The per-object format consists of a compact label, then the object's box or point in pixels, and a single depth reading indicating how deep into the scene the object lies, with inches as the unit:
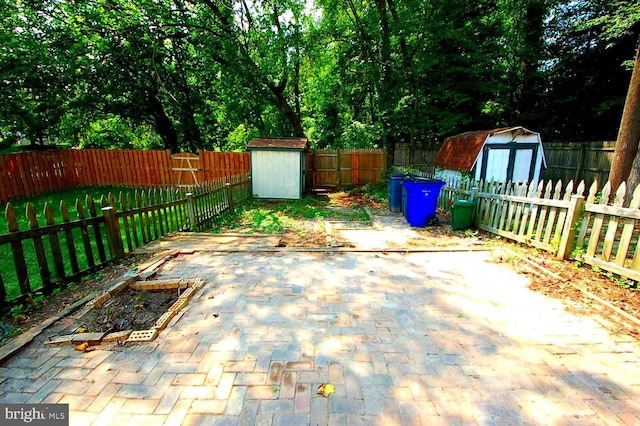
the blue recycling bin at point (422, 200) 272.1
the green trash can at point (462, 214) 258.4
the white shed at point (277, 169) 450.0
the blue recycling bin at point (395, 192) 345.1
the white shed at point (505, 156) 354.3
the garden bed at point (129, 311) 114.0
